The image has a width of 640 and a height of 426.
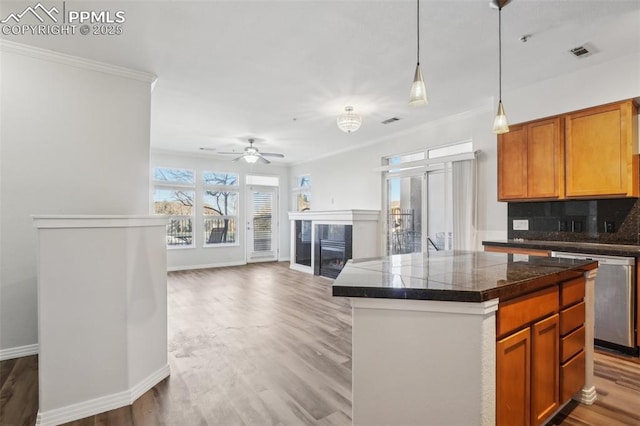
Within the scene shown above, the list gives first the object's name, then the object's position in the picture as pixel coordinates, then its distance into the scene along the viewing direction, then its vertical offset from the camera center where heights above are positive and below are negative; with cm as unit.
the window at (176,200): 743 +37
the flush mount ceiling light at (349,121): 421 +129
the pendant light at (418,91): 203 +82
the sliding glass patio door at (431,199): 463 +29
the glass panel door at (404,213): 559 +5
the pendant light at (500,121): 260 +80
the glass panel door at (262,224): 881 -25
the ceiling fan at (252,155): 612 +119
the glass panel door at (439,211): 496 +8
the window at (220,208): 809 +19
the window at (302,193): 889 +65
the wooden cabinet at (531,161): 354 +67
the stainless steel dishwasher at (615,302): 283 -80
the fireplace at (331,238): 623 -50
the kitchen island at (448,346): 136 -61
